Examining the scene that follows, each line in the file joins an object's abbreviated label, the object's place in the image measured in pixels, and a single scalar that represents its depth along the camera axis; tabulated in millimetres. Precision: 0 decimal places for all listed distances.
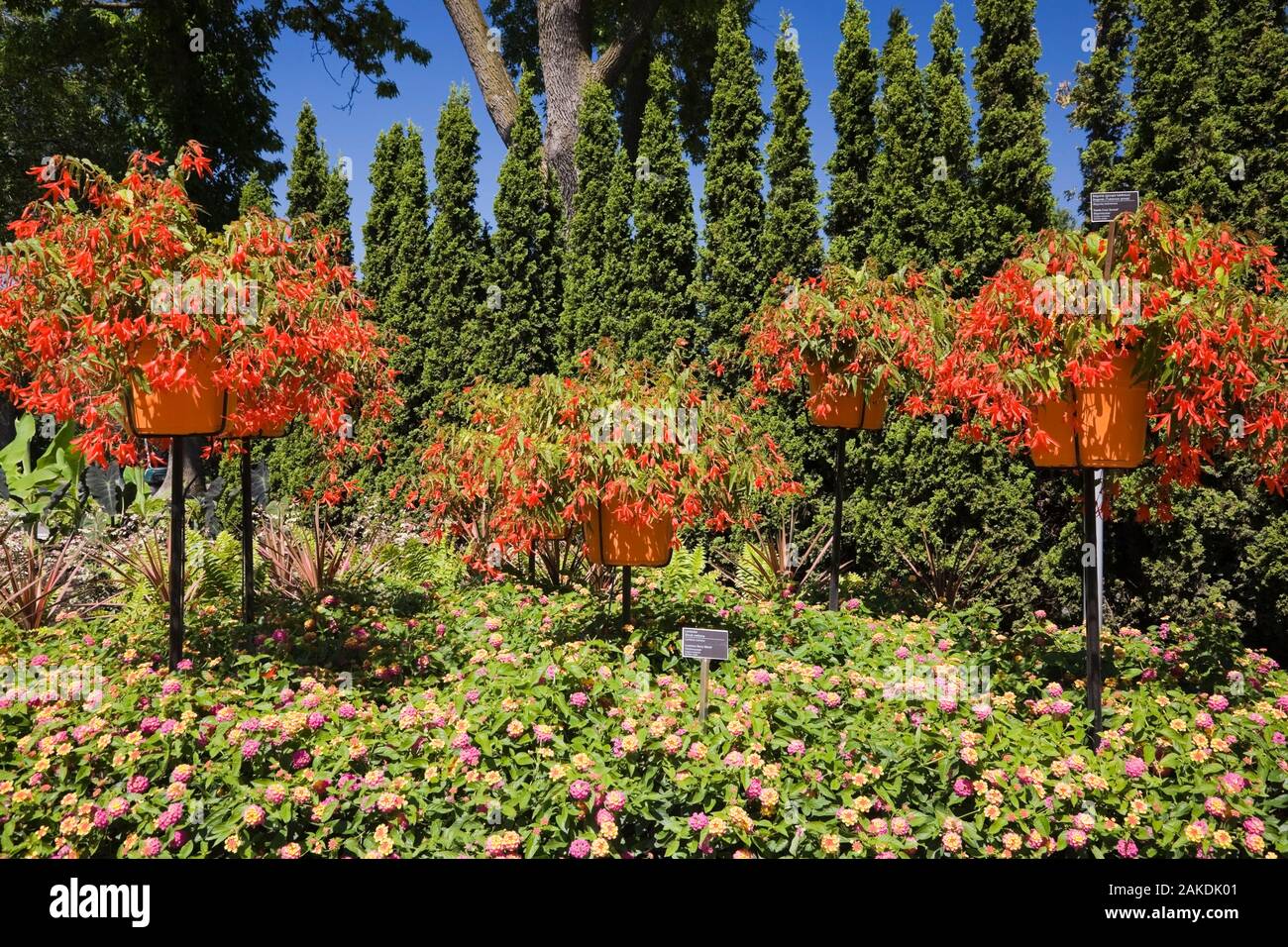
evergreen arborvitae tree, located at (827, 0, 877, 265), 6137
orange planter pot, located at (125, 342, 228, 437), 2947
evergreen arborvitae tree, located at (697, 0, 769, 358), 6664
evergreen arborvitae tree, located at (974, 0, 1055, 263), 5422
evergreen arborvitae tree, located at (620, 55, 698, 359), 7117
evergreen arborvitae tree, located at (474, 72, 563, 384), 8094
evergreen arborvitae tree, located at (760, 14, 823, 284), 6375
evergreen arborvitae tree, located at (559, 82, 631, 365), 7438
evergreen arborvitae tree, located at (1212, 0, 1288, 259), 4781
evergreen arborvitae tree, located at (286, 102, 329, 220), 10008
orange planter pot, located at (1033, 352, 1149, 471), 2744
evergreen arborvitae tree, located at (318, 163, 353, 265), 9742
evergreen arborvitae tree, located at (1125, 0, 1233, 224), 4926
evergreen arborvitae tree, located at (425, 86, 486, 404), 8477
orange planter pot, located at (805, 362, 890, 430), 4512
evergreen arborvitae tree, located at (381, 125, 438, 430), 8727
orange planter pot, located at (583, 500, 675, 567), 3531
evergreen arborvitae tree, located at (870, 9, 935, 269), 5867
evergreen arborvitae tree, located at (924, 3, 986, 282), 5648
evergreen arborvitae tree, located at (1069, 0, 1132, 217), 5344
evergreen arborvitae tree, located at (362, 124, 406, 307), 9430
